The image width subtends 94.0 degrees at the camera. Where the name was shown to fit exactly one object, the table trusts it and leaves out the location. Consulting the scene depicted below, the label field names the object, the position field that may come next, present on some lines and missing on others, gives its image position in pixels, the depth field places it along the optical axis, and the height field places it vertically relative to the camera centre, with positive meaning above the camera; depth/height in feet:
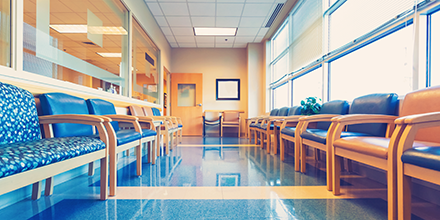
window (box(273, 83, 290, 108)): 16.56 +1.20
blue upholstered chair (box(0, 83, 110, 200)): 2.62 -0.62
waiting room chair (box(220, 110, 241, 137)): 22.09 -0.84
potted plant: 9.14 +0.12
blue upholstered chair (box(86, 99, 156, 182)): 5.45 -0.72
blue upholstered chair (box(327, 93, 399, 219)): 3.60 -0.64
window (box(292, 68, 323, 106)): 11.49 +1.51
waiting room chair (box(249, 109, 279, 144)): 13.72 -1.04
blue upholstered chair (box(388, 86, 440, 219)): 2.77 -0.68
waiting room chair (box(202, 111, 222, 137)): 22.38 -0.99
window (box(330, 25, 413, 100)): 6.28 +1.56
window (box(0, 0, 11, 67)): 4.49 +1.68
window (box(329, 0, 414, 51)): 6.63 +3.54
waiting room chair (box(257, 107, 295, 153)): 10.65 -0.98
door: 22.54 +0.98
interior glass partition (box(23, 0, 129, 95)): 5.44 +2.28
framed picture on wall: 23.27 +2.30
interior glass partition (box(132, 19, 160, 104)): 12.58 +2.87
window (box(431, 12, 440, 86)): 5.36 +1.66
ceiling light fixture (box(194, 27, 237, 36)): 18.48 +7.20
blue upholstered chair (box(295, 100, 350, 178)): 5.88 -0.71
